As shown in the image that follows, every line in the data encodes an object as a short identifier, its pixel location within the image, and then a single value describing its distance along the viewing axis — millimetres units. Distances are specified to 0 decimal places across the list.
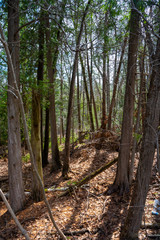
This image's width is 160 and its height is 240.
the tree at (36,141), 4719
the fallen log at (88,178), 5453
